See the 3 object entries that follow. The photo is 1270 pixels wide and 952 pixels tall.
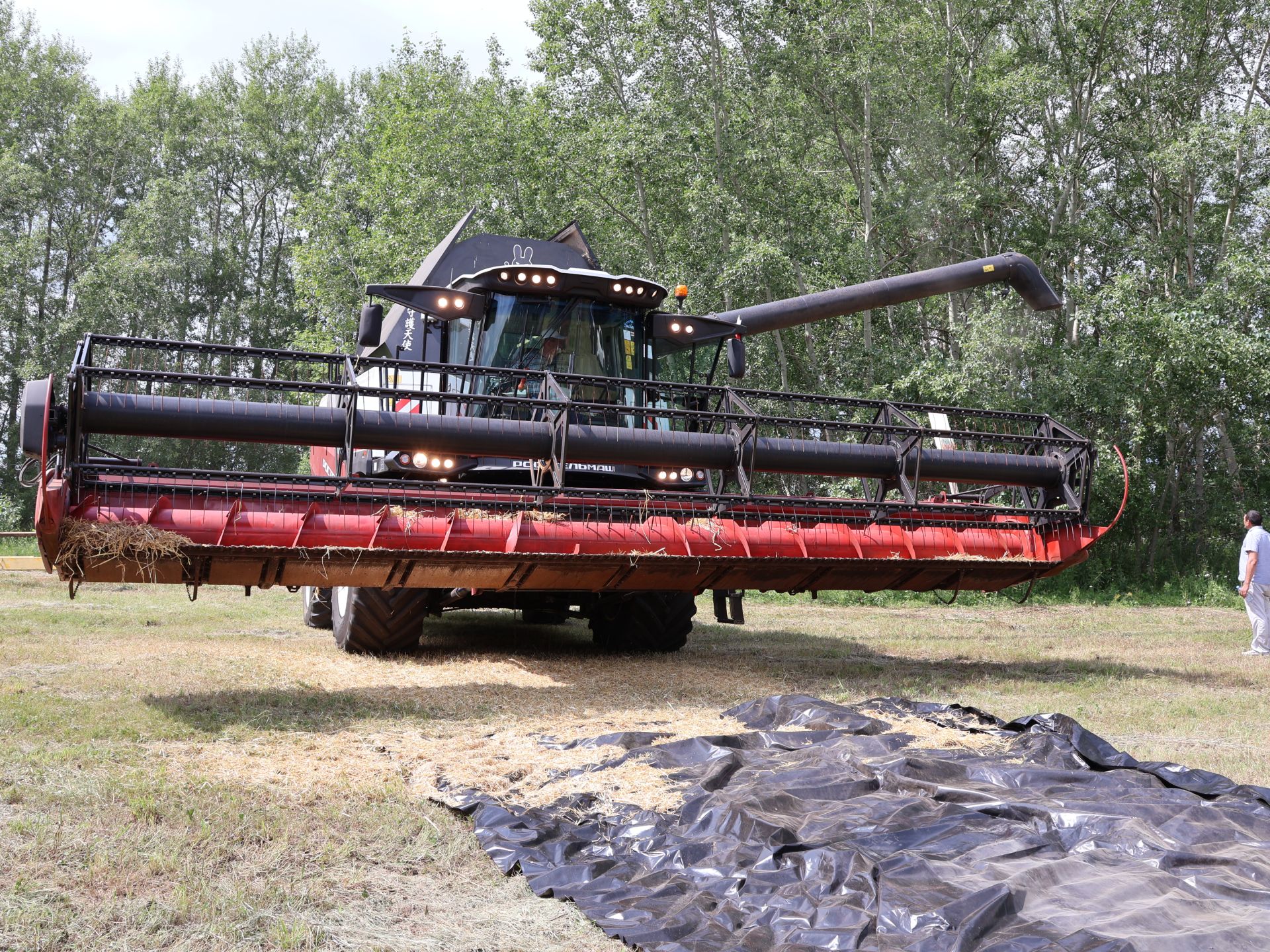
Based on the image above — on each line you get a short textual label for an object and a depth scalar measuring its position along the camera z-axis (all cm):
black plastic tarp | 281
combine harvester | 600
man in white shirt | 995
